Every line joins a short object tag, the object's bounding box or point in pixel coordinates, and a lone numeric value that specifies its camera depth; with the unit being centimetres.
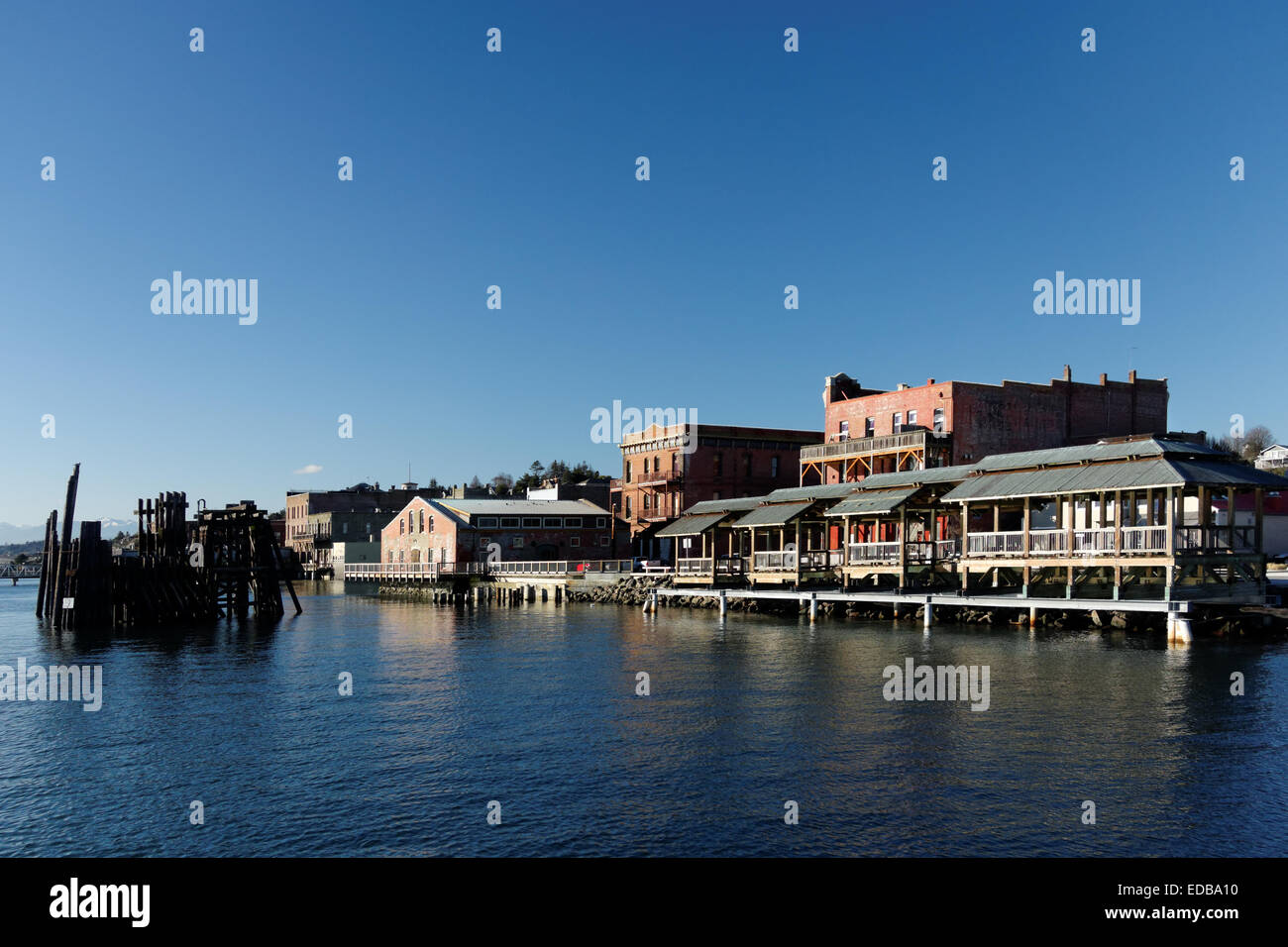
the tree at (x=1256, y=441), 14651
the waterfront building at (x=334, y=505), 13300
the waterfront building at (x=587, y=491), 10450
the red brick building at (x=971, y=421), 6562
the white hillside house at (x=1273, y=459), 12388
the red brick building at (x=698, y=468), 8638
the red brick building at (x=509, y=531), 8825
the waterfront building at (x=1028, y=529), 4006
